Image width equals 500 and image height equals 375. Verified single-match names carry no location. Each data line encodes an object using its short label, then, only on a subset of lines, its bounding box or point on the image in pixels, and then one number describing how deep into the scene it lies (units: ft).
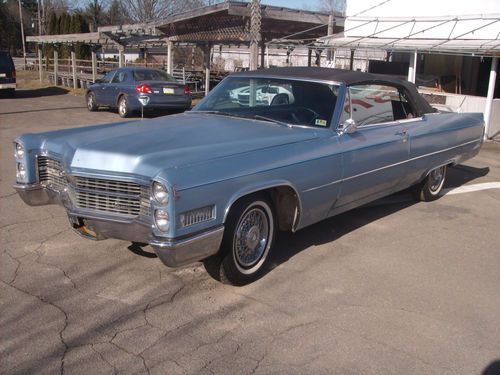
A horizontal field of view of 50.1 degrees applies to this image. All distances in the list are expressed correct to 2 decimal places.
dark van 72.23
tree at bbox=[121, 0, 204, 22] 167.32
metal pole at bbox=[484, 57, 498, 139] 40.24
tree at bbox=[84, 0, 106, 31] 213.64
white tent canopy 42.50
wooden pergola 60.44
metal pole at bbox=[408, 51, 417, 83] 47.32
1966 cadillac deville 11.95
